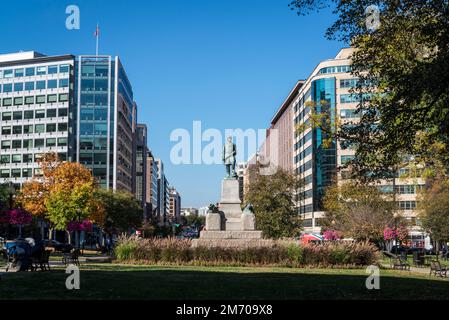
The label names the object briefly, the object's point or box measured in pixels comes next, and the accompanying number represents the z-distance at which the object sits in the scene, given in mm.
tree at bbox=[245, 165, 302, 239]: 57125
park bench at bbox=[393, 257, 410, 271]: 29291
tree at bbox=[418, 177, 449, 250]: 61094
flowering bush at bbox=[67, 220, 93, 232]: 58647
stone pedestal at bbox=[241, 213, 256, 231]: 32562
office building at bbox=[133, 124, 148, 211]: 164625
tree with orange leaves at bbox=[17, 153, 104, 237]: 58375
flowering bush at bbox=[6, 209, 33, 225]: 47494
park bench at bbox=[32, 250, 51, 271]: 22906
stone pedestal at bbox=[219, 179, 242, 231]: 33281
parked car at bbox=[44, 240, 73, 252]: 53128
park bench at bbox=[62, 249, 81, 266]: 26114
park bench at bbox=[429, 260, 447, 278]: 25453
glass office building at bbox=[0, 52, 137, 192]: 105188
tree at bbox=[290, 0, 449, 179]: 15531
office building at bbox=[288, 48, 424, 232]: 100312
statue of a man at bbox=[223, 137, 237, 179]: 35281
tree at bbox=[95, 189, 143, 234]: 77188
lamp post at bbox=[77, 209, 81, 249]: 58678
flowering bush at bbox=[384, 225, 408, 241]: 49844
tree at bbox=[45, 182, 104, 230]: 58031
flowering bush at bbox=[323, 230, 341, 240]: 61653
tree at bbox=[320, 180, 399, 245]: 52469
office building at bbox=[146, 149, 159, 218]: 170500
